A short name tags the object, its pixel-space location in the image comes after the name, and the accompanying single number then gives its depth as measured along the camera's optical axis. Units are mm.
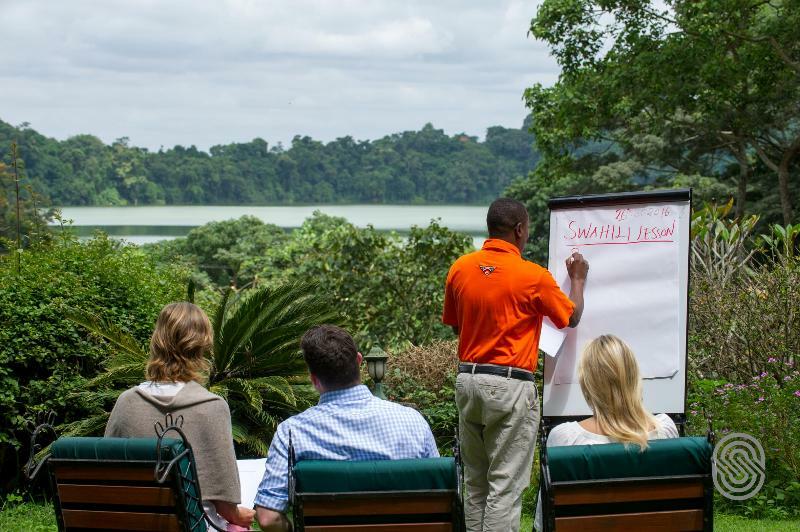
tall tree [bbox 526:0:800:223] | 20266
